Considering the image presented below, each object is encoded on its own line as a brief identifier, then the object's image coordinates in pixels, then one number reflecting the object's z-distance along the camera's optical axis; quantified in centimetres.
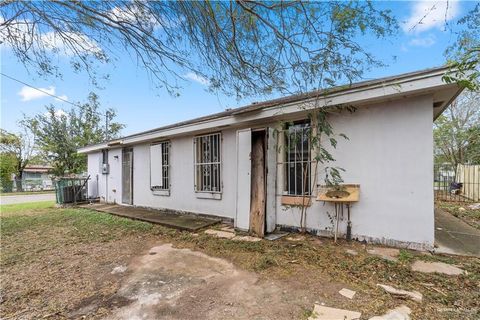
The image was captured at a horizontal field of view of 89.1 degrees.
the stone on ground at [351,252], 364
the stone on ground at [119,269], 339
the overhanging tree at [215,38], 337
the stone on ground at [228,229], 534
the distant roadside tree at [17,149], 2441
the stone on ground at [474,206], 755
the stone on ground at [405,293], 242
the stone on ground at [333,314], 214
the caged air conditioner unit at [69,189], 988
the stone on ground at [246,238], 458
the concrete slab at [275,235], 462
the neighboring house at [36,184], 2482
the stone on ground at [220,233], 491
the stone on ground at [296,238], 450
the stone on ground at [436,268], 295
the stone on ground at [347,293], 250
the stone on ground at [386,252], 345
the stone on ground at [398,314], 212
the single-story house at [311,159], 372
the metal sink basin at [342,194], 404
